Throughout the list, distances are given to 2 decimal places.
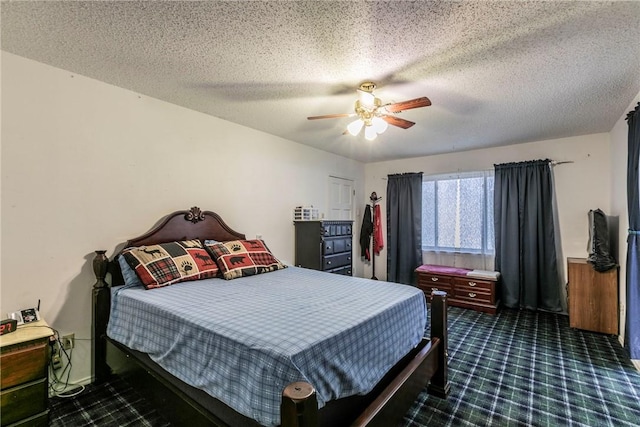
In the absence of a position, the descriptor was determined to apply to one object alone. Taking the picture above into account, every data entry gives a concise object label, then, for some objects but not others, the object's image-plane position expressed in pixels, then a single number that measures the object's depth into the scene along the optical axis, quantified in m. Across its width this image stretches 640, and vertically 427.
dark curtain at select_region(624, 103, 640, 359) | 2.42
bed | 1.23
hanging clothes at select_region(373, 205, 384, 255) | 5.52
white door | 4.98
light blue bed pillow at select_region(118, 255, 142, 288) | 2.27
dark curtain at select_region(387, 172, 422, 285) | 5.13
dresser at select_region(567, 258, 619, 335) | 3.19
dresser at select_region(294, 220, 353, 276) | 3.86
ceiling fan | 2.18
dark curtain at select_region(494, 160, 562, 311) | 4.04
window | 4.61
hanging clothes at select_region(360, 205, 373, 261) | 5.54
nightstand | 1.64
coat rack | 5.53
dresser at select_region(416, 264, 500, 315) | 4.02
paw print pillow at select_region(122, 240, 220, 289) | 2.26
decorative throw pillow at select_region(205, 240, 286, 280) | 2.70
